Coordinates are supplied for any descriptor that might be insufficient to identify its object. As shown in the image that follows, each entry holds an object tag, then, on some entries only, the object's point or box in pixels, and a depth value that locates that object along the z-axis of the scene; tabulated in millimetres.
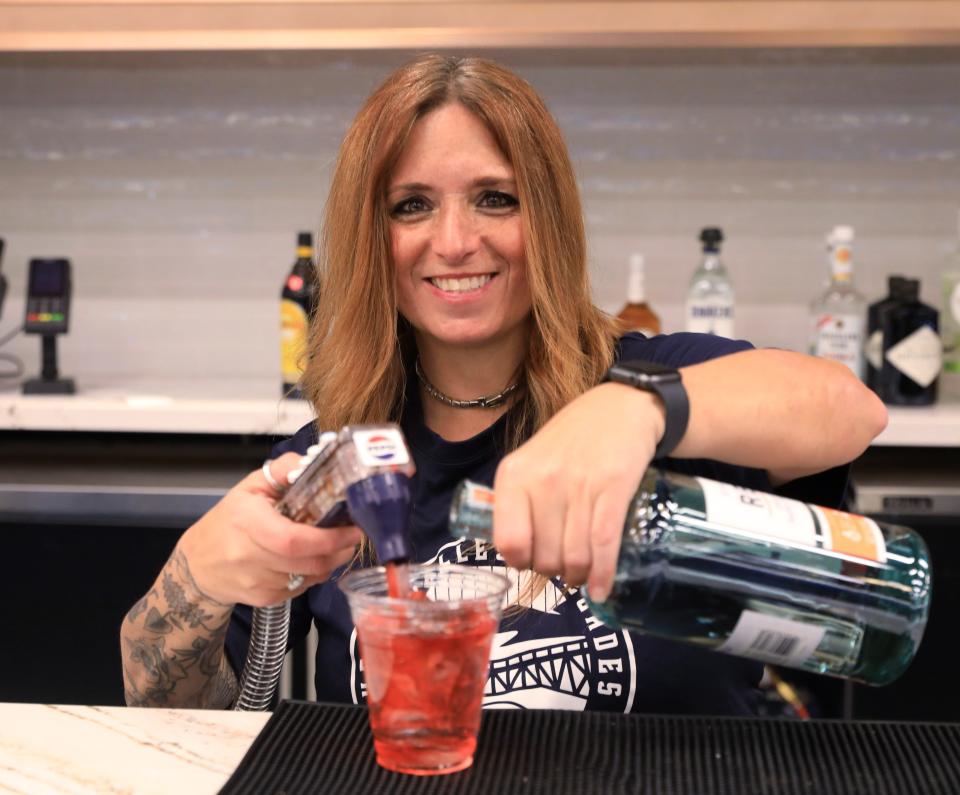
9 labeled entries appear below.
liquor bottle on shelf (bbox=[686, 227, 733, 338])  2396
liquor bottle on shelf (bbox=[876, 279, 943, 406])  2268
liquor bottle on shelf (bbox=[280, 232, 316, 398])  2398
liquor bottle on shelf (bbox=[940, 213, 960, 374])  2387
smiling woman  947
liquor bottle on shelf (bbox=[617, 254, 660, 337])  2434
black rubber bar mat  776
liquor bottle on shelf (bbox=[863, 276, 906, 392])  2303
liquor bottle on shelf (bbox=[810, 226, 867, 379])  2314
